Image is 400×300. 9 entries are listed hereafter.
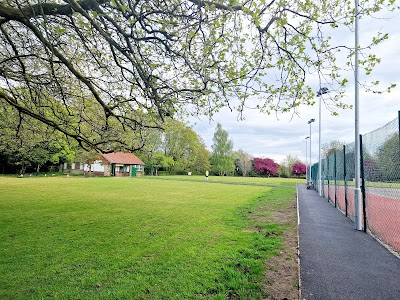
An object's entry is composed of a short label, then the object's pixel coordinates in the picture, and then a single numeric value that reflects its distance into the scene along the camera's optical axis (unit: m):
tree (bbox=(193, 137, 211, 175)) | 68.94
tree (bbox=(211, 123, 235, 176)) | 71.38
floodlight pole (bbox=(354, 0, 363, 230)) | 7.75
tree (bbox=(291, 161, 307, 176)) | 69.06
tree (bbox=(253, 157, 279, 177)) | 73.31
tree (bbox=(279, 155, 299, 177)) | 71.88
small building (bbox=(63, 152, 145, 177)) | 47.28
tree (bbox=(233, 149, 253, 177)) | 75.00
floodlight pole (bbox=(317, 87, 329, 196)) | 18.88
